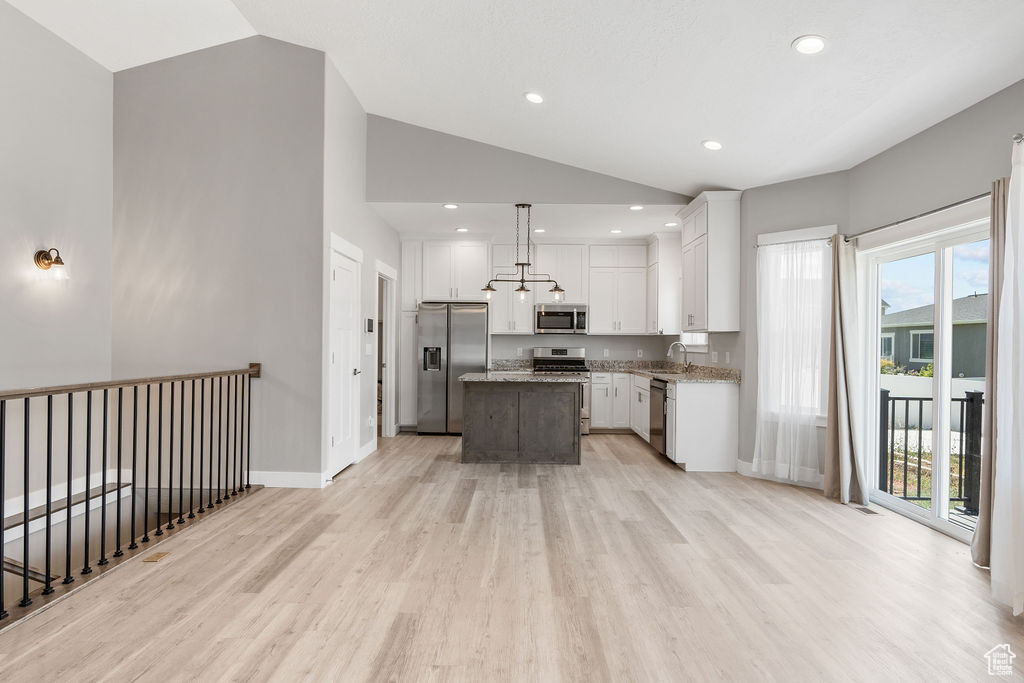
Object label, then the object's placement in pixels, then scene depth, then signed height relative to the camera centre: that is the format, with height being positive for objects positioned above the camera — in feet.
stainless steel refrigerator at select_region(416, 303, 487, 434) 23.49 -0.93
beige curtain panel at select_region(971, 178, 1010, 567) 9.49 -0.71
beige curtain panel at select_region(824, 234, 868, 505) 14.06 -1.24
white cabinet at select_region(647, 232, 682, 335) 22.99 +2.43
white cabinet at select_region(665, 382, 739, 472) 17.39 -2.75
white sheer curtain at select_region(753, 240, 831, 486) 15.14 -0.35
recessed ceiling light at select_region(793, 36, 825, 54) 9.39 +5.09
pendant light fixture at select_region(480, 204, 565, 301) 24.22 +2.81
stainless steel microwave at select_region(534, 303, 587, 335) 24.61 +0.96
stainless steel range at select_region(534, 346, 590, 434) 25.05 -0.98
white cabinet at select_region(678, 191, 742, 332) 17.37 +2.54
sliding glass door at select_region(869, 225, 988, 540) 11.39 -0.64
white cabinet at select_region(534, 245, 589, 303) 24.77 +3.19
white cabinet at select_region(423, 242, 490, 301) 24.02 +3.01
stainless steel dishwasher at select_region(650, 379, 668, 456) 18.95 -2.50
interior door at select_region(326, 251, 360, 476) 15.89 -0.77
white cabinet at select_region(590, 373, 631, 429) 24.45 -2.59
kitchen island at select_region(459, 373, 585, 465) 18.08 -2.60
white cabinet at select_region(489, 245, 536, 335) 24.56 +1.48
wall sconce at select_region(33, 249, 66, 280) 12.91 +1.73
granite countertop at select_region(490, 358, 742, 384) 19.44 -1.14
